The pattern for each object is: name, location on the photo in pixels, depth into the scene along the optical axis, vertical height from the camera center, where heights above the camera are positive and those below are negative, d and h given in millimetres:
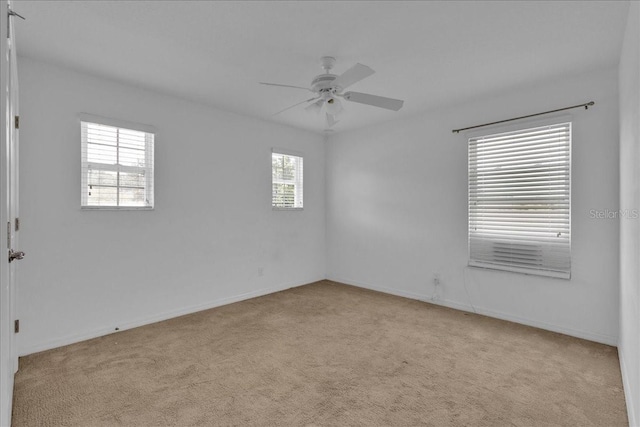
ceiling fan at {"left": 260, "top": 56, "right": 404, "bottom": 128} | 2637 +1073
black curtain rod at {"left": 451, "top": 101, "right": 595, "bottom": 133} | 3095 +1082
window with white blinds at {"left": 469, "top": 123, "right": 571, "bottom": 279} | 3283 +188
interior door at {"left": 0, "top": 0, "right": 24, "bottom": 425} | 1340 +46
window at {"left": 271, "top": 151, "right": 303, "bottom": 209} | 4957 +567
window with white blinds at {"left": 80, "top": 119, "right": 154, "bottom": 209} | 3197 +505
